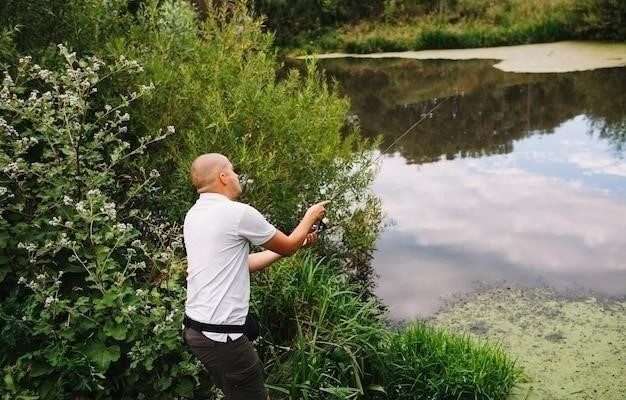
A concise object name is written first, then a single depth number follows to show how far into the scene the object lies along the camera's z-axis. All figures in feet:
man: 9.46
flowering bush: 11.12
